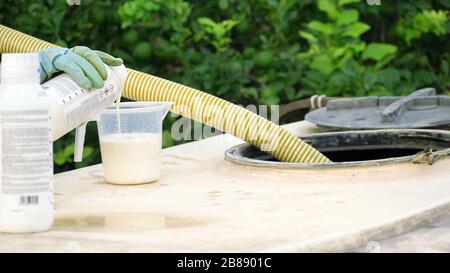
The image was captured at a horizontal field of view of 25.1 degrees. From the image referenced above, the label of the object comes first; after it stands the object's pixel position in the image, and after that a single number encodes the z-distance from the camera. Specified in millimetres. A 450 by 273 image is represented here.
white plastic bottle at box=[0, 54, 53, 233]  1995
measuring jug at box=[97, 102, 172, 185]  2641
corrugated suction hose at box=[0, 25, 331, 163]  3020
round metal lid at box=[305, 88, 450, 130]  3369
